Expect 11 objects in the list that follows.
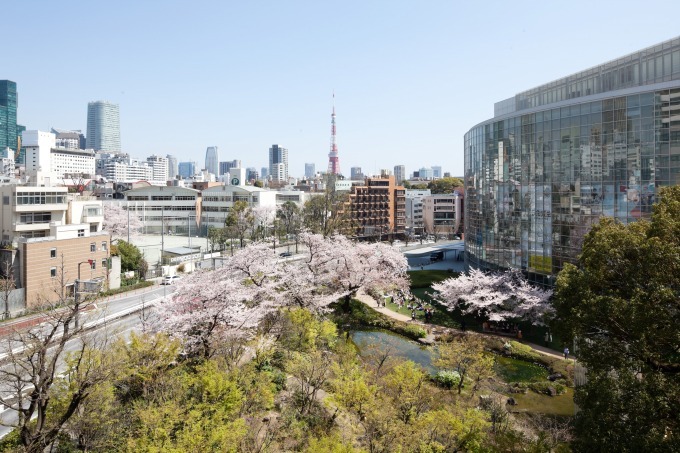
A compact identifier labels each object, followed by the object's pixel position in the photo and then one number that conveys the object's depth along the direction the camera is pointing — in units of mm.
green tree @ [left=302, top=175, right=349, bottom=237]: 71375
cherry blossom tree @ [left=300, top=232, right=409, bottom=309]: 40312
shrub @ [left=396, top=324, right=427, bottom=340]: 34694
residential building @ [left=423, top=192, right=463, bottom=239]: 106250
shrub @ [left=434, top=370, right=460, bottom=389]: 25594
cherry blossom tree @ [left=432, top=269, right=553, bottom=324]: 35219
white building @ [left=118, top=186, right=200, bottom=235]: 86750
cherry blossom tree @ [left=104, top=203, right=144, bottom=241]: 69625
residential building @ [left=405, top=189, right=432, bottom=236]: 111062
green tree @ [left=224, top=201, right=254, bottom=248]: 68250
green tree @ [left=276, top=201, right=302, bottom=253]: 81875
